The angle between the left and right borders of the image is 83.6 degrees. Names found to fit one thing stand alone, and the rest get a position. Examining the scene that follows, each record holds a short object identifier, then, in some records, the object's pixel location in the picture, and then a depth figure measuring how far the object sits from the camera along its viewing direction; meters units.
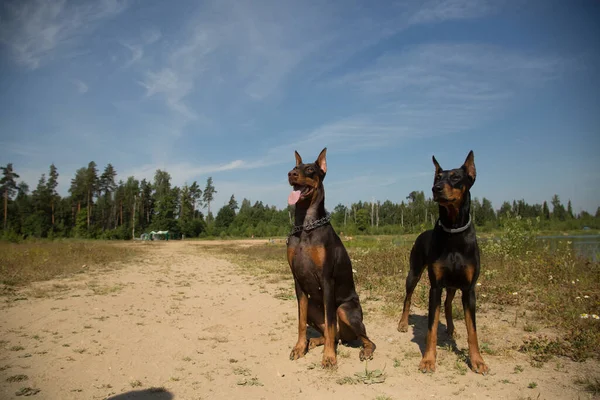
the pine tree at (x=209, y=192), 91.88
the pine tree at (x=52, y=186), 58.65
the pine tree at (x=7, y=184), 47.75
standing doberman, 3.75
